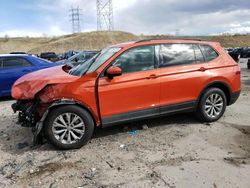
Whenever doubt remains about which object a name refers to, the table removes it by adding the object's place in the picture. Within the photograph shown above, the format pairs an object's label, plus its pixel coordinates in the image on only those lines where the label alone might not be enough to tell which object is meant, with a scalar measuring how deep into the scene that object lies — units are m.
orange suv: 3.33
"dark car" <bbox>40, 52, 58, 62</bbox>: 21.69
